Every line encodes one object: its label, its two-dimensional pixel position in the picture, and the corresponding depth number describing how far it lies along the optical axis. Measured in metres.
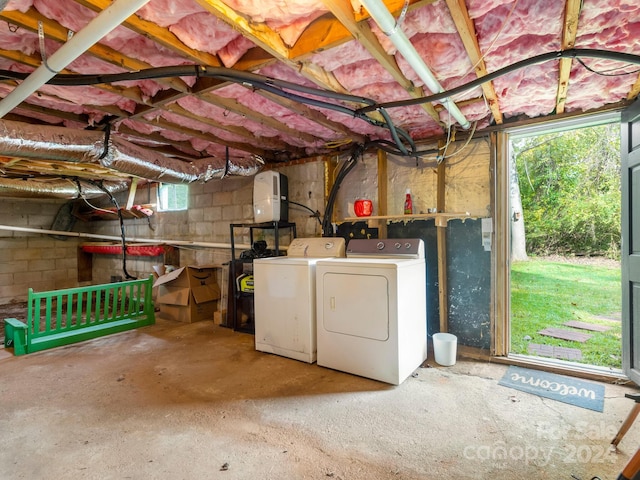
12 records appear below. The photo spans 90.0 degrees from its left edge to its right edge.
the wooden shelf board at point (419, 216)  2.80
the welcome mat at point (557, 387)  2.14
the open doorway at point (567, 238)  4.41
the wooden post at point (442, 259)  3.00
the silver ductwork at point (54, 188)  4.77
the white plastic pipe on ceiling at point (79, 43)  1.14
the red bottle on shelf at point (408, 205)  3.09
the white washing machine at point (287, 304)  2.75
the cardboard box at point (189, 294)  4.18
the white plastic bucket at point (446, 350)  2.71
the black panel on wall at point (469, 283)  2.86
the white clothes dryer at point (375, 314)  2.34
